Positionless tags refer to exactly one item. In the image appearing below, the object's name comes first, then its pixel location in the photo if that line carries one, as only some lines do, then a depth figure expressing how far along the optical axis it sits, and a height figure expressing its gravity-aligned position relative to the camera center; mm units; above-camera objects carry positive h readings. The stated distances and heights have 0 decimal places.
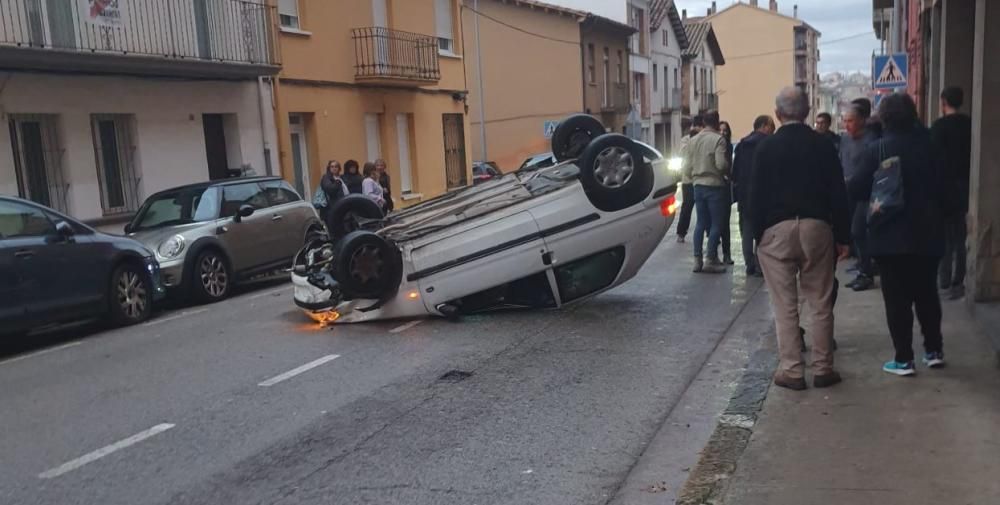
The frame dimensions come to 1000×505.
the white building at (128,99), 13734 +841
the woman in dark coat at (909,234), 5590 -797
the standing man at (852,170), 8383 -674
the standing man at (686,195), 11727 -1153
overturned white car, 8305 -1080
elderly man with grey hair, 5617 -703
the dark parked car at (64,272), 8625 -1216
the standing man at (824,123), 10602 -179
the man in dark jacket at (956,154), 7682 -466
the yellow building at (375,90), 19734 +1058
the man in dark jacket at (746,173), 9453 -638
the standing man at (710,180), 10797 -772
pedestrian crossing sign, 14273 +478
